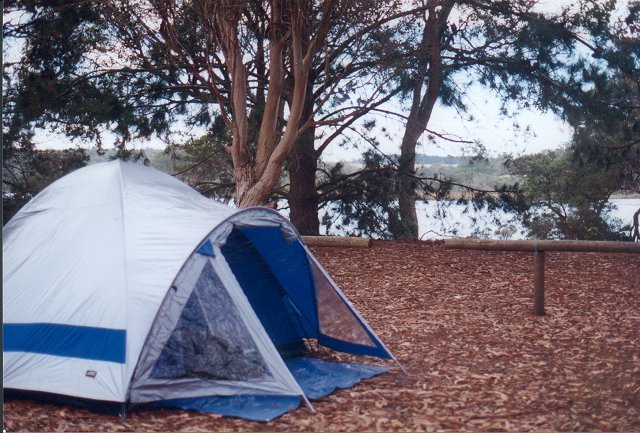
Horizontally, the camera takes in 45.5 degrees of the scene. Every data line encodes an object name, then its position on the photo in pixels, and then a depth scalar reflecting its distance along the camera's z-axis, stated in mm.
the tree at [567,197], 15883
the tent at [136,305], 5285
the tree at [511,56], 12289
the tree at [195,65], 10562
